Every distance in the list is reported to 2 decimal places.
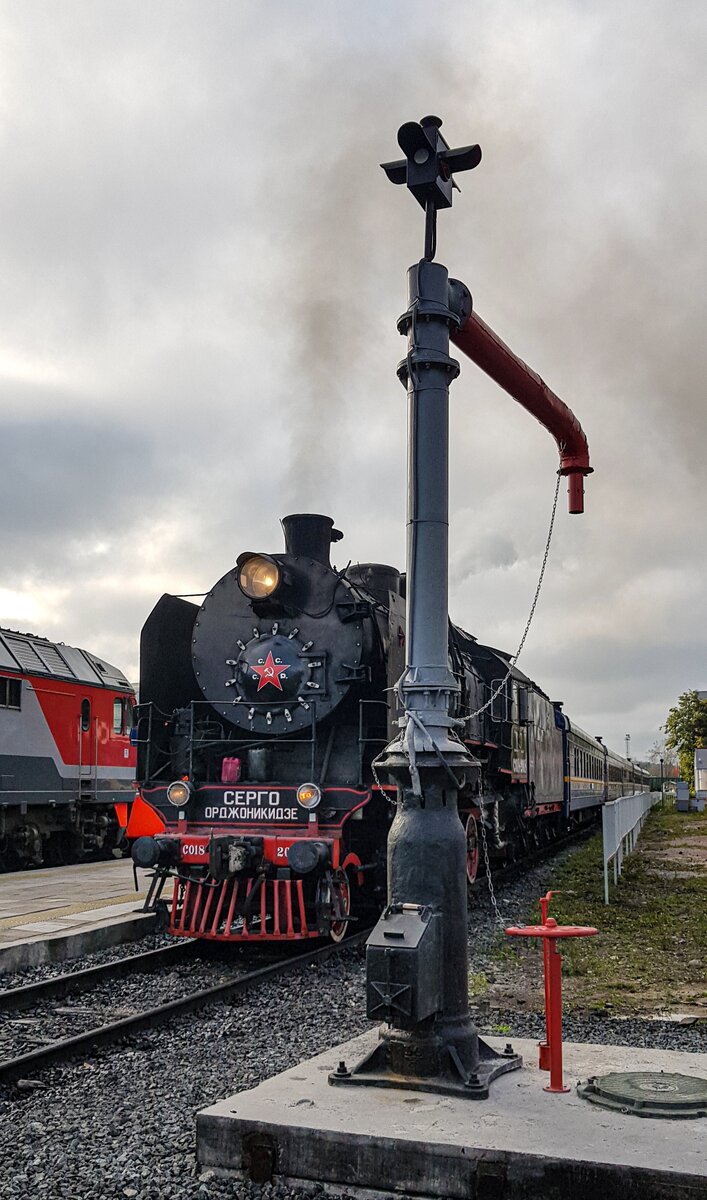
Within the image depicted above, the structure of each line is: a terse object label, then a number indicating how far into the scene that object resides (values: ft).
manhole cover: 13.10
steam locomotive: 28.55
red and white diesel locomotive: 55.83
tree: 212.02
